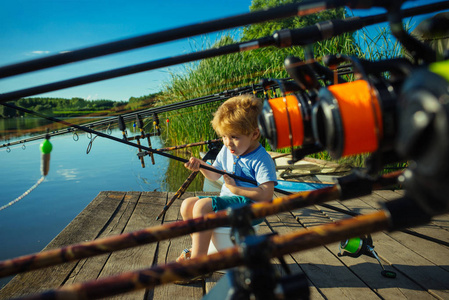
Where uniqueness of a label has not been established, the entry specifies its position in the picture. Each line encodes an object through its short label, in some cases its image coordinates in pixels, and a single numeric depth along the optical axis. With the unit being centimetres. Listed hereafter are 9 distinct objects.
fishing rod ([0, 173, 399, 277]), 67
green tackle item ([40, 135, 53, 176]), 92
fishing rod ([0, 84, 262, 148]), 310
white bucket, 195
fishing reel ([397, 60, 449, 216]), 39
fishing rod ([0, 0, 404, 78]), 73
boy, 204
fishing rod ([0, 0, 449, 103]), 85
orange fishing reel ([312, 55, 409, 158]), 58
